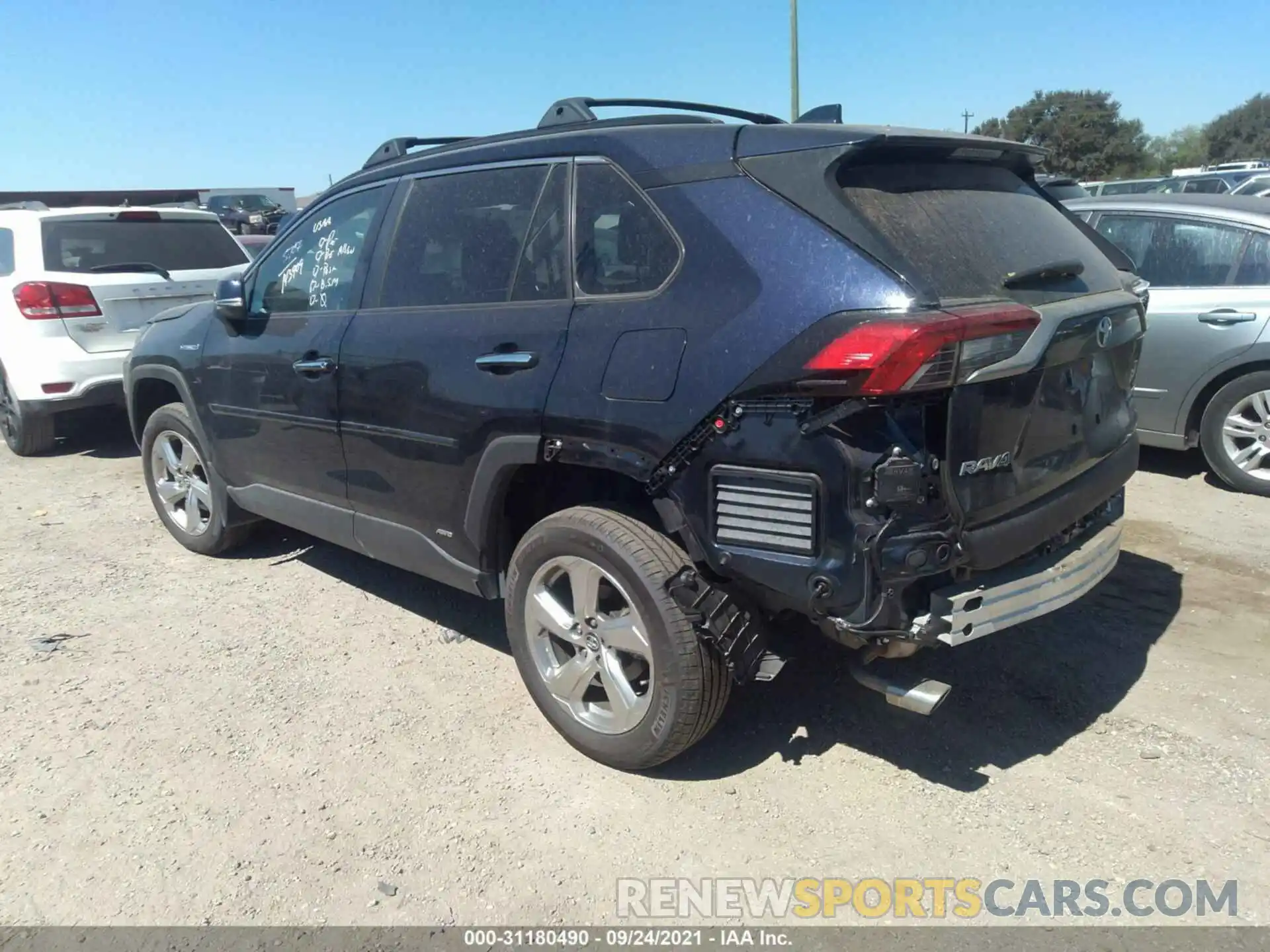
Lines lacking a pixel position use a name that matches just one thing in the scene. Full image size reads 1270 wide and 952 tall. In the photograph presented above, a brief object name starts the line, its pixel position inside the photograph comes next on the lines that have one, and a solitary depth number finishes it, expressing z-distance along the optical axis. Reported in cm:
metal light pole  1730
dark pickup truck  2409
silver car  550
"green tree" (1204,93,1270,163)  6681
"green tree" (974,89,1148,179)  5578
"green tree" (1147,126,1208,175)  6641
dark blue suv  247
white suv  684
